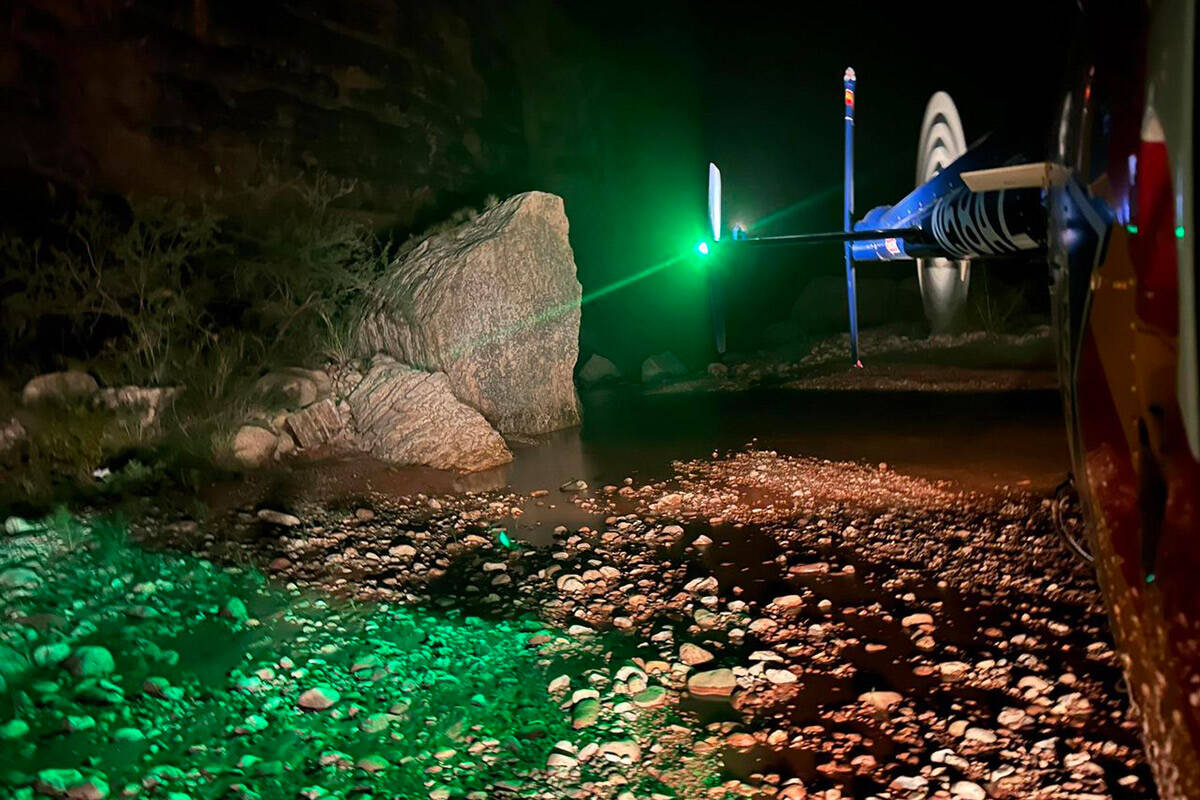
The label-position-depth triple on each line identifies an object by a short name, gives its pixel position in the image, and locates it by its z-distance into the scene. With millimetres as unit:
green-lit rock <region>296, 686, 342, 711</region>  2803
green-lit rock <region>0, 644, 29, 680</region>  2787
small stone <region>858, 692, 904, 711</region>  2730
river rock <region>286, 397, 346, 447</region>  6570
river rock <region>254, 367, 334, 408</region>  6805
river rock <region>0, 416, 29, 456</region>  5277
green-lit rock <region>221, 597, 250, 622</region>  3502
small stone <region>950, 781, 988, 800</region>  2205
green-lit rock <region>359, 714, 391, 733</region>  2680
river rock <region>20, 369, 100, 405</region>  5805
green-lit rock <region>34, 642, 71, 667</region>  2904
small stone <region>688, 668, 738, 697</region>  2938
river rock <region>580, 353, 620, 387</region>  13406
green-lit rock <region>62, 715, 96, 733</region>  2525
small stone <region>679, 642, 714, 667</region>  3143
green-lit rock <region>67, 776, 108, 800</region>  2219
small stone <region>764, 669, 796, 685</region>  2957
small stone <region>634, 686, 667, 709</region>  2863
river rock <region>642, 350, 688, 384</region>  13523
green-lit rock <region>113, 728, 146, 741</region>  2504
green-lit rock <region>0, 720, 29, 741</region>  2443
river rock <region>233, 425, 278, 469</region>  5910
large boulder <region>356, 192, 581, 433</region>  7695
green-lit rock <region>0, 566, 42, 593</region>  3470
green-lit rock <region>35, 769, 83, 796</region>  2225
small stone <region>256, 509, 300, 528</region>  4790
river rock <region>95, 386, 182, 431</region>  6023
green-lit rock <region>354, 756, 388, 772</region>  2453
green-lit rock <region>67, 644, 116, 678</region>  2858
